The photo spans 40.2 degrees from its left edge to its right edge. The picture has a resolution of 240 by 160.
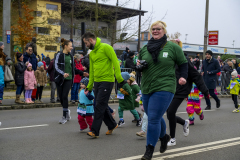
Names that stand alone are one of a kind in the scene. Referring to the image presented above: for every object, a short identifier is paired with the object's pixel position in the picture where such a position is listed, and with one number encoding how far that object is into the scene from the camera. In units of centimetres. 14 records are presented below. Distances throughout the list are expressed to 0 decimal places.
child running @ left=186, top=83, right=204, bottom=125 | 825
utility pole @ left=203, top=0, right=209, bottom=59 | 2022
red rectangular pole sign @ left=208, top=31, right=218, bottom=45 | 2088
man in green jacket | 630
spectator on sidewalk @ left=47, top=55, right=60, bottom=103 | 1099
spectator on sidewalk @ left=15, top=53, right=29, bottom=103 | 1156
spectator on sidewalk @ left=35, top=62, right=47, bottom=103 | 1248
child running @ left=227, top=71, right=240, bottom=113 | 1138
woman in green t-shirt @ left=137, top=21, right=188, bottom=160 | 455
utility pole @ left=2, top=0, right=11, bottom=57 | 1303
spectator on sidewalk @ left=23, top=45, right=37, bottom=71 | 1191
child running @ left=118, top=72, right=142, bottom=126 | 775
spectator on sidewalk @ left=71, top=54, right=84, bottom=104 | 1291
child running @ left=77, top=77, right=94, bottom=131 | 689
